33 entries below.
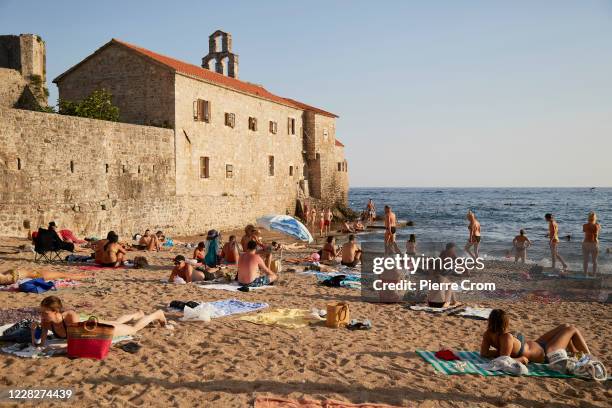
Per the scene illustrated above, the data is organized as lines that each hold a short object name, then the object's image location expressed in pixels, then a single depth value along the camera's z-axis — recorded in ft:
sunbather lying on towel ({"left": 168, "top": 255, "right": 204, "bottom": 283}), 37.35
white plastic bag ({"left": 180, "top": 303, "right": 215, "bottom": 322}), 26.18
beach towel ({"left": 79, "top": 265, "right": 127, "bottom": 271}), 40.44
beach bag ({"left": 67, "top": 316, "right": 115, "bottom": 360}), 19.58
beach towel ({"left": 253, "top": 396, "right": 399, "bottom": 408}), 16.42
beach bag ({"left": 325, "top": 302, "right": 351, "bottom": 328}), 26.58
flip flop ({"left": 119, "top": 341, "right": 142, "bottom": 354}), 20.84
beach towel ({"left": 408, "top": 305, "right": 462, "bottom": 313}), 31.60
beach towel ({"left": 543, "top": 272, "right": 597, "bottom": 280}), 47.04
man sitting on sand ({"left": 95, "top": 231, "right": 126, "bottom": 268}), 41.81
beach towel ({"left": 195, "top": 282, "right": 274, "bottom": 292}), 35.24
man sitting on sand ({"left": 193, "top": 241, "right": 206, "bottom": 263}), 46.05
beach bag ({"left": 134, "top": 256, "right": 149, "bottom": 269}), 42.57
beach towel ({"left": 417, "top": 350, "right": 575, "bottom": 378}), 20.10
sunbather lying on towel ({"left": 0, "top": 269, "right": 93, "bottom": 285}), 32.22
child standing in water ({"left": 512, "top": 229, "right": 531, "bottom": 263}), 58.34
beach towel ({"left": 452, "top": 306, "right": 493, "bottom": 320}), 30.50
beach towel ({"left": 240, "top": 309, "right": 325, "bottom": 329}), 26.50
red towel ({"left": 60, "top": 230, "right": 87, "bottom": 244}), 53.01
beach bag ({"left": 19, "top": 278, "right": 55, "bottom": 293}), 30.56
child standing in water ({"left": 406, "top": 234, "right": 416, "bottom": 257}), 56.46
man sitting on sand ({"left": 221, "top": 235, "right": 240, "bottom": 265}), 47.26
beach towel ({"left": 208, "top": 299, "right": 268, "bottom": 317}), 28.37
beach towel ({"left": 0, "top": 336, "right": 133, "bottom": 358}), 19.69
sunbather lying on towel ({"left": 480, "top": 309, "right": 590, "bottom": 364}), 21.02
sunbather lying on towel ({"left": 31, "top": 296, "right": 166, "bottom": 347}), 20.47
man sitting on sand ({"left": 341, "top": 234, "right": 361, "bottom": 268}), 49.11
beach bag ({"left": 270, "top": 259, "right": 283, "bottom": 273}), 41.99
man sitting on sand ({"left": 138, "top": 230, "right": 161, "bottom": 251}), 57.11
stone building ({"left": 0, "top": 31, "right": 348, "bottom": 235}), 55.36
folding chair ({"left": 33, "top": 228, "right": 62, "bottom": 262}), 42.04
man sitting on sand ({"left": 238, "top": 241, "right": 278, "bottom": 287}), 36.35
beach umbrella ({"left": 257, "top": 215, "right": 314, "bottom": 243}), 48.88
